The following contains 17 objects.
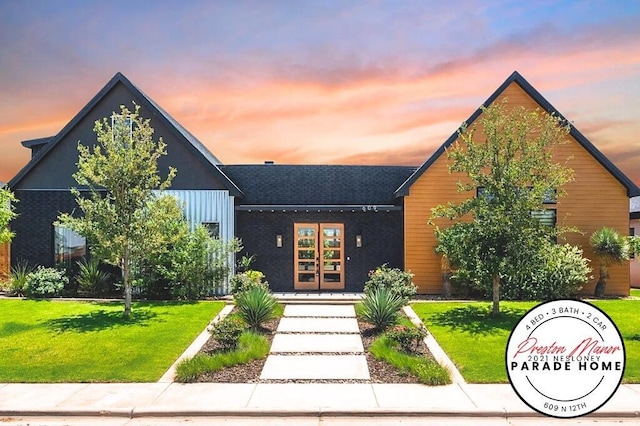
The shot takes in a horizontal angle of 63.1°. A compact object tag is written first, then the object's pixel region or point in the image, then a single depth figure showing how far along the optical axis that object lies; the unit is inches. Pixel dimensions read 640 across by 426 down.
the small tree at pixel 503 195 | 516.7
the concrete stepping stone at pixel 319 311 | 583.5
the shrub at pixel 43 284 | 665.6
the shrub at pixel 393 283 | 601.6
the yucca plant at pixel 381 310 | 497.7
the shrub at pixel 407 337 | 420.5
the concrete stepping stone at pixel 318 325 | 512.7
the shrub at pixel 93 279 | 682.2
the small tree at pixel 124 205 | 525.0
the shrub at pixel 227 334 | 416.8
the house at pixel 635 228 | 947.1
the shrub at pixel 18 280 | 678.5
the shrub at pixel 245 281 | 613.0
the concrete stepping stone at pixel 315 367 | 369.1
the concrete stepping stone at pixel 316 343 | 444.1
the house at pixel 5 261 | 732.0
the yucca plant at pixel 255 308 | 504.7
